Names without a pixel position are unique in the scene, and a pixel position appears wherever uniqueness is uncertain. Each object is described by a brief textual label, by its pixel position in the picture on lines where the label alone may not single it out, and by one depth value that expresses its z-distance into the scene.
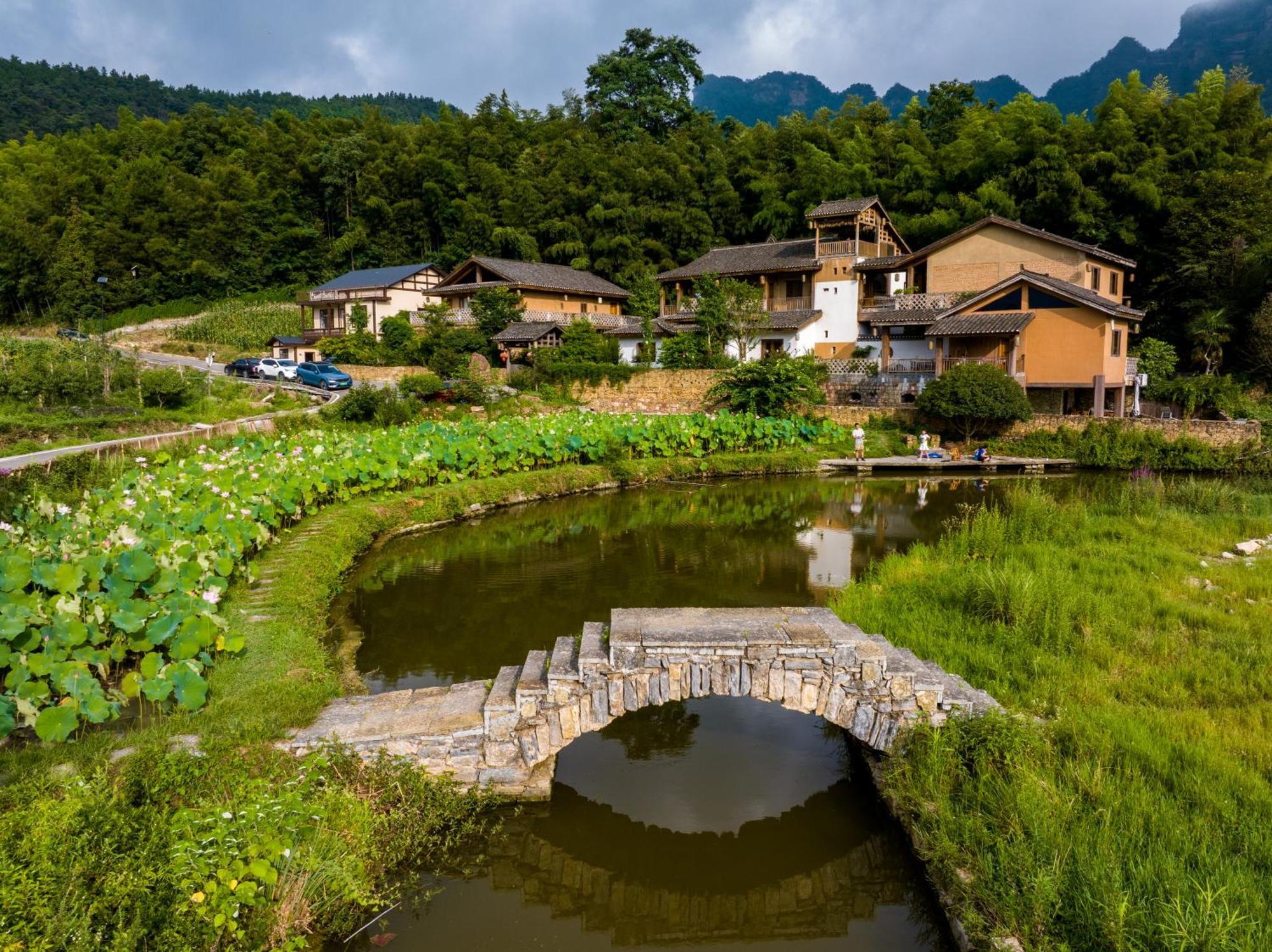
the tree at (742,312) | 32.28
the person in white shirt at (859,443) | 24.05
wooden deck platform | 23.36
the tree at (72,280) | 49.38
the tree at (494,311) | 35.66
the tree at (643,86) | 57.22
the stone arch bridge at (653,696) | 5.86
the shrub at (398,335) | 35.66
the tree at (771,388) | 26.45
